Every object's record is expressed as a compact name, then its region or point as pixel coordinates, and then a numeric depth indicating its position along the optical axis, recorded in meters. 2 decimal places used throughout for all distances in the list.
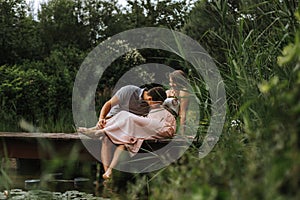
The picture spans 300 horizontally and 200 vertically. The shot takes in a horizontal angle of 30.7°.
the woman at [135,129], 5.79
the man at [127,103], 6.32
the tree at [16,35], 12.46
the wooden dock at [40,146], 6.25
